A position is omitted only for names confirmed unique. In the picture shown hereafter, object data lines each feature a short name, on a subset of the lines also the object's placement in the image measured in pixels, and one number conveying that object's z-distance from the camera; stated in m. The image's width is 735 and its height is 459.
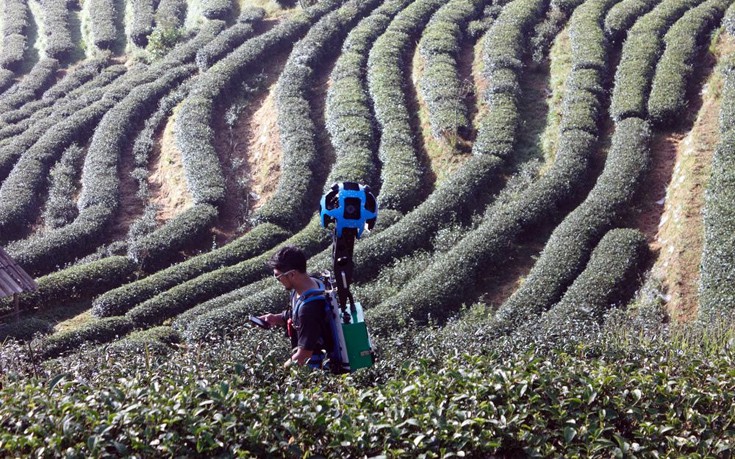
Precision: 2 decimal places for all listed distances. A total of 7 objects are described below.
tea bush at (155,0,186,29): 32.81
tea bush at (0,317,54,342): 14.99
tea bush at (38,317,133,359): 14.50
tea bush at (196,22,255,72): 27.84
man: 6.39
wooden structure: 14.42
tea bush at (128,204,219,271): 18.19
